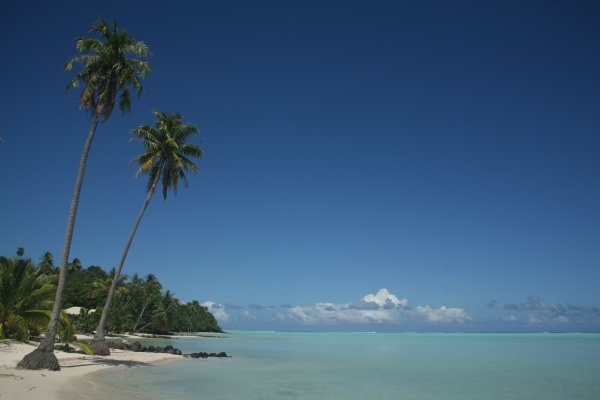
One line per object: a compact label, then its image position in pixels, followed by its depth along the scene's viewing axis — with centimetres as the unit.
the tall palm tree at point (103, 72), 2127
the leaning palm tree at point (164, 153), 3016
